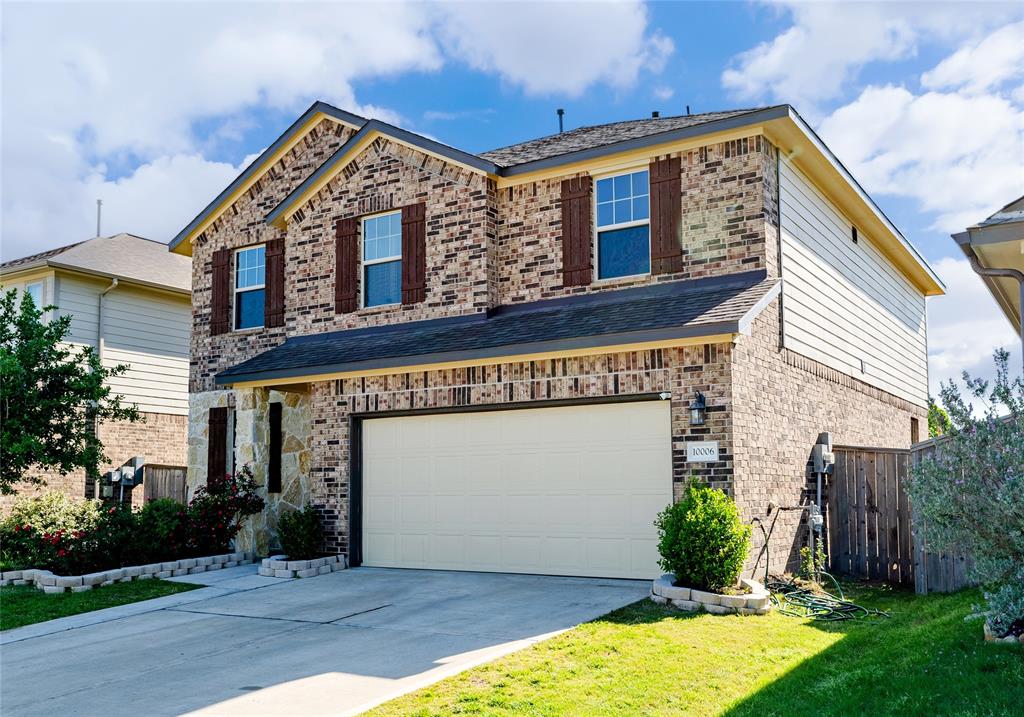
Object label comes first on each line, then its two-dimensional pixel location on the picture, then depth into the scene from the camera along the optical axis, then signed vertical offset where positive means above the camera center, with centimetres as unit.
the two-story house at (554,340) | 1158 +137
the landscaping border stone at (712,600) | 940 -168
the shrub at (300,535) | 1346 -143
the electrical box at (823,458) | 1312 -29
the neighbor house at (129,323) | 2059 +271
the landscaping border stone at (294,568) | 1311 -188
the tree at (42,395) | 1423 +67
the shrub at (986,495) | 658 -42
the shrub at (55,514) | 1356 -115
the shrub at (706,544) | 968 -113
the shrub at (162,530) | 1377 -142
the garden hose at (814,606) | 972 -185
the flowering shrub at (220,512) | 1472 -121
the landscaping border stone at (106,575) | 1256 -197
